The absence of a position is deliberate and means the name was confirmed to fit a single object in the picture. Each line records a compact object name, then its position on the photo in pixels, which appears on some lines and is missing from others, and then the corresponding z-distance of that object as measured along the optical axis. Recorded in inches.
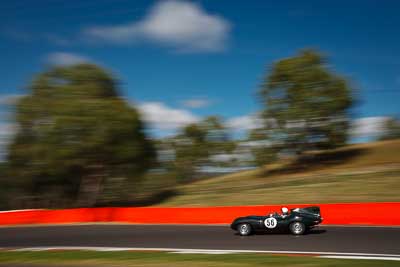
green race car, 624.7
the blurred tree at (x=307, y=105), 1747.0
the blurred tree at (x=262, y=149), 1814.7
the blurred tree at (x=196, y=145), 2987.2
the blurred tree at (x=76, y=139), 1236.5
